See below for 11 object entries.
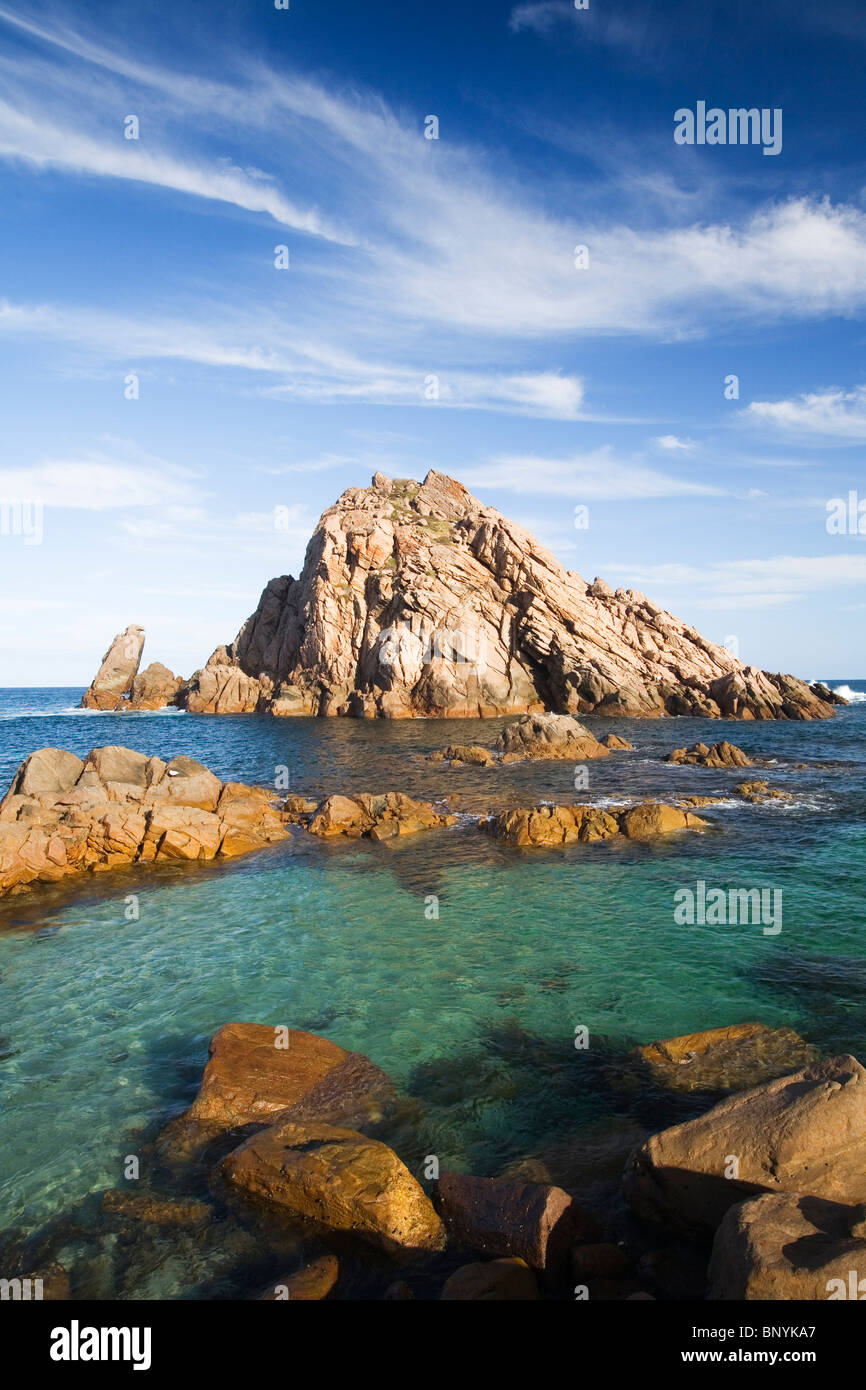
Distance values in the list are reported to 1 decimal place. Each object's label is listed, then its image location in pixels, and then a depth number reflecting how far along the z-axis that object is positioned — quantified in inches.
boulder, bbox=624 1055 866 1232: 298.0
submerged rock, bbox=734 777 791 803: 1326.3
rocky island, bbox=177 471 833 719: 3161.9
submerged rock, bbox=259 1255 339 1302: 278.2
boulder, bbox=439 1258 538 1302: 271.1
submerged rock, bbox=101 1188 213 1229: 341.7
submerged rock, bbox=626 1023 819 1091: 441.1
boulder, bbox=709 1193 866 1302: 230.7
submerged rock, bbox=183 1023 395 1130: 420.5
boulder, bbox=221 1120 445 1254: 317.4
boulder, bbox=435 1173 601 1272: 295.0
